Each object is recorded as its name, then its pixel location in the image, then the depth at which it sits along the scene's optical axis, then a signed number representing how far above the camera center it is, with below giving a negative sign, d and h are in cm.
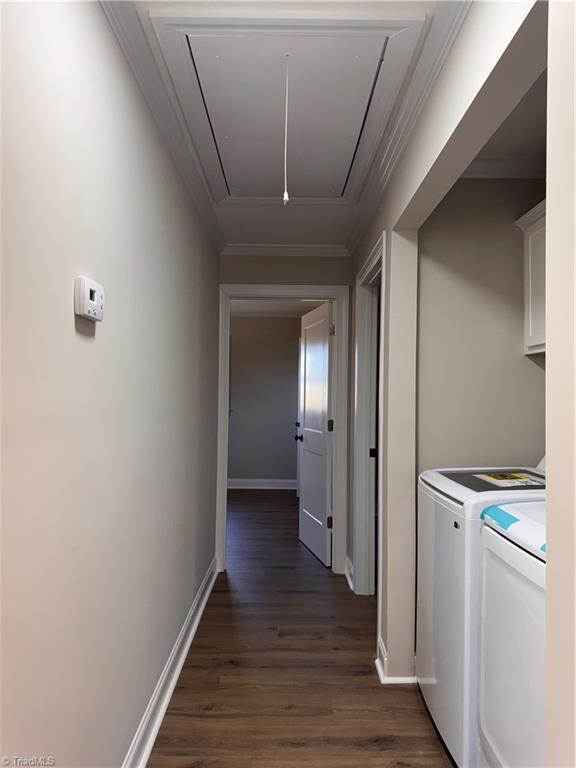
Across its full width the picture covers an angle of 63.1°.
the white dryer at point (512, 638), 114 -65
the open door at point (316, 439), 359 -35
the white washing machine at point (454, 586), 152 -68
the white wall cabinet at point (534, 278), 202 +55
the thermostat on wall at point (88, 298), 110 +23
